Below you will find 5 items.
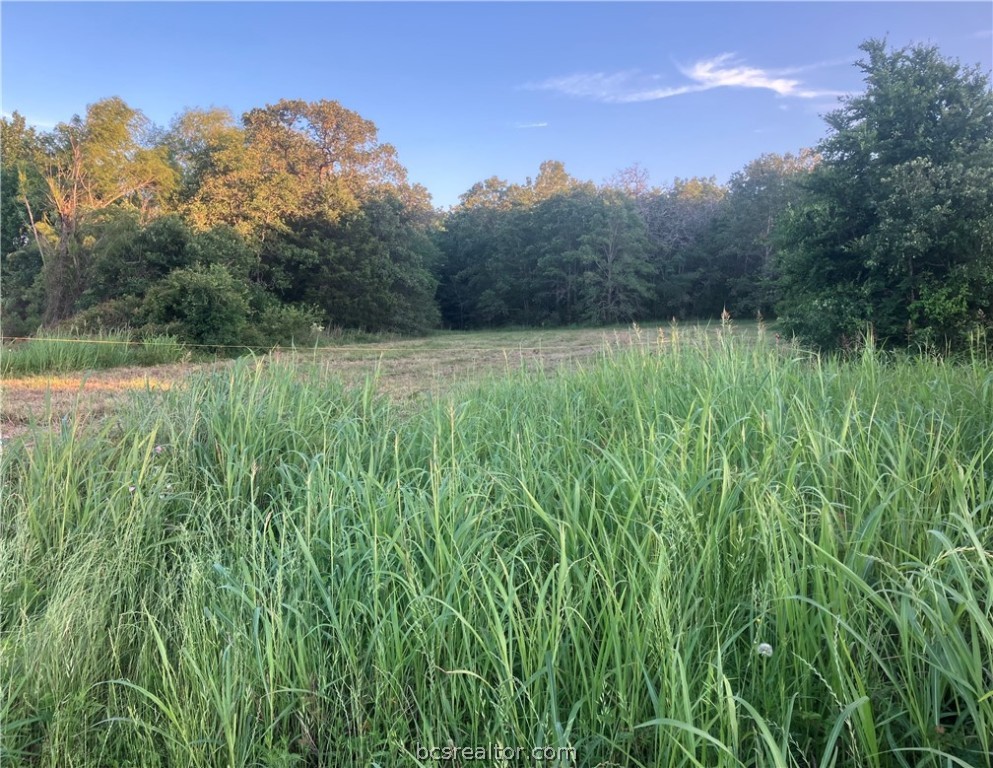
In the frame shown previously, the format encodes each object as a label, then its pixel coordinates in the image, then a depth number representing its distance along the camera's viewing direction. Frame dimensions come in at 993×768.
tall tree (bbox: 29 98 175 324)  19.86
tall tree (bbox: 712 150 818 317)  28.45
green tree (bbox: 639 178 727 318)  30.58
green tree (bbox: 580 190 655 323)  29.30
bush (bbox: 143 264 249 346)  14.91
